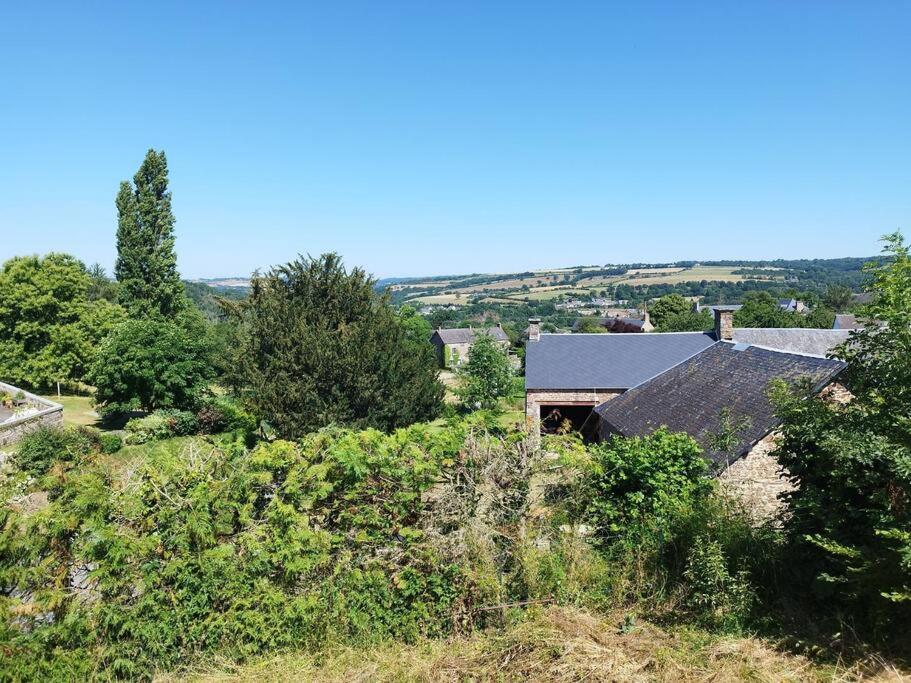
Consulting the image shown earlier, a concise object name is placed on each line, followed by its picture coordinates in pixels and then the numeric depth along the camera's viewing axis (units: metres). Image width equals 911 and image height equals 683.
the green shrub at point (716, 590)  5.99
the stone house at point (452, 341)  78.89
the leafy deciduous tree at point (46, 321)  35.59
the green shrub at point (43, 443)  19.66
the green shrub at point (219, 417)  29.48
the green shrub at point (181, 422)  29.44
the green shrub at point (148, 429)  27.56
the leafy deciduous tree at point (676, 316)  72.31
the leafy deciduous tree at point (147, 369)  28.92
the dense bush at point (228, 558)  5.73
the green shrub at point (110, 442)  25.05
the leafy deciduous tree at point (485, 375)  34.31
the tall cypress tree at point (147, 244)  39.09
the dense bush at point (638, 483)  7.65
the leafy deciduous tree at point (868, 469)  5.11
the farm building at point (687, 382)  11.90
